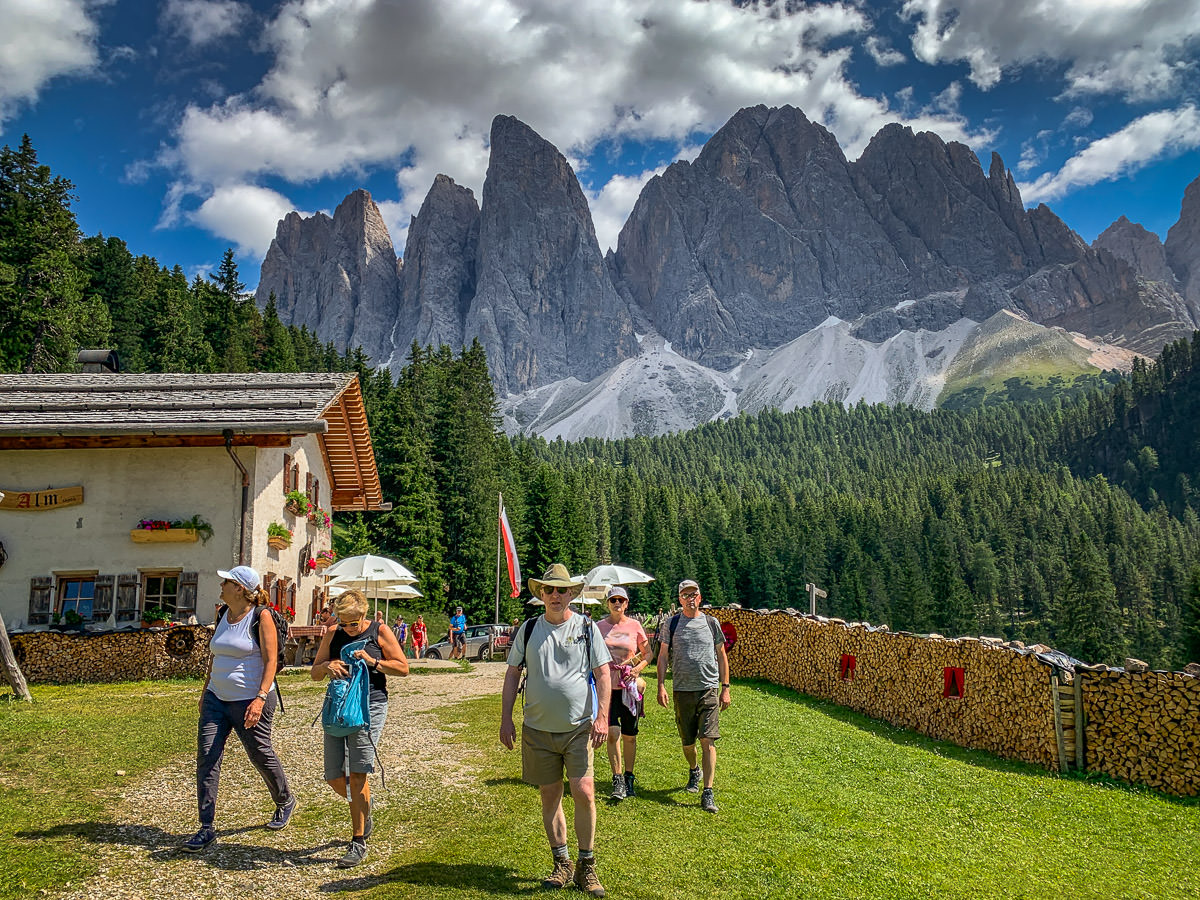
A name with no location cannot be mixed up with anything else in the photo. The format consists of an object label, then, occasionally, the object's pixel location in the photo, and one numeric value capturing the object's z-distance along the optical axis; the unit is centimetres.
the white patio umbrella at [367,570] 1838
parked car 2934
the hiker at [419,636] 3016
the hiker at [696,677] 791
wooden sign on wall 1677
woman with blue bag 609
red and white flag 2667
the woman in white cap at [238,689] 632
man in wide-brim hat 562
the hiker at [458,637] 2945
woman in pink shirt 809
